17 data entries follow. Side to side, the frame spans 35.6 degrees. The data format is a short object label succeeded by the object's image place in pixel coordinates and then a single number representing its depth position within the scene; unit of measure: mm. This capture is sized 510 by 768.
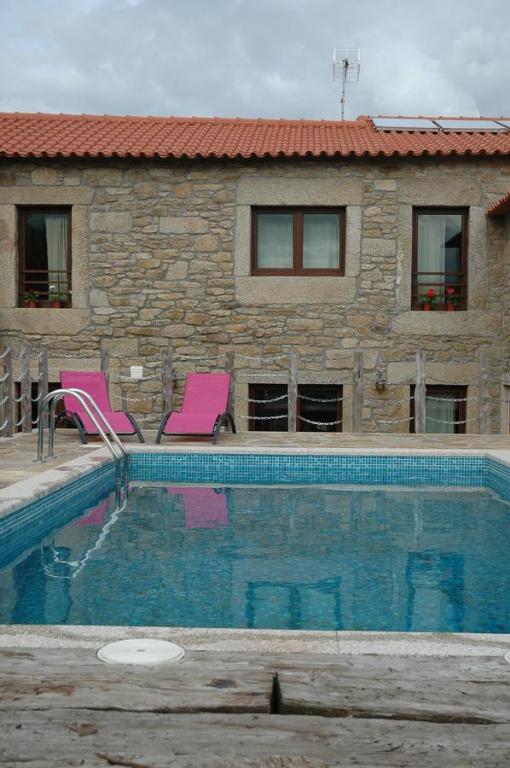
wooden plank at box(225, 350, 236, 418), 11020
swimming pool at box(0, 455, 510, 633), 4180
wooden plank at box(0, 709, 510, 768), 1629
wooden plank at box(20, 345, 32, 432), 10484
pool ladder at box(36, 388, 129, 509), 7594
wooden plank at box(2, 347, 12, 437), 10008
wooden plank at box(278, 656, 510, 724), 1836
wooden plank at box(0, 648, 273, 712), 1851
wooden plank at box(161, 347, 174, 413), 11312
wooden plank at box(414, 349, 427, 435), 11109
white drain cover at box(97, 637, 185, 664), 2387
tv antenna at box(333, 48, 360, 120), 17672
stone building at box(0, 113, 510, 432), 11844
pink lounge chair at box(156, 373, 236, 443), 10225
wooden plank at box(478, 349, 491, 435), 11062
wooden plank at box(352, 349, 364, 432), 11086
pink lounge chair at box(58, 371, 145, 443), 9602
